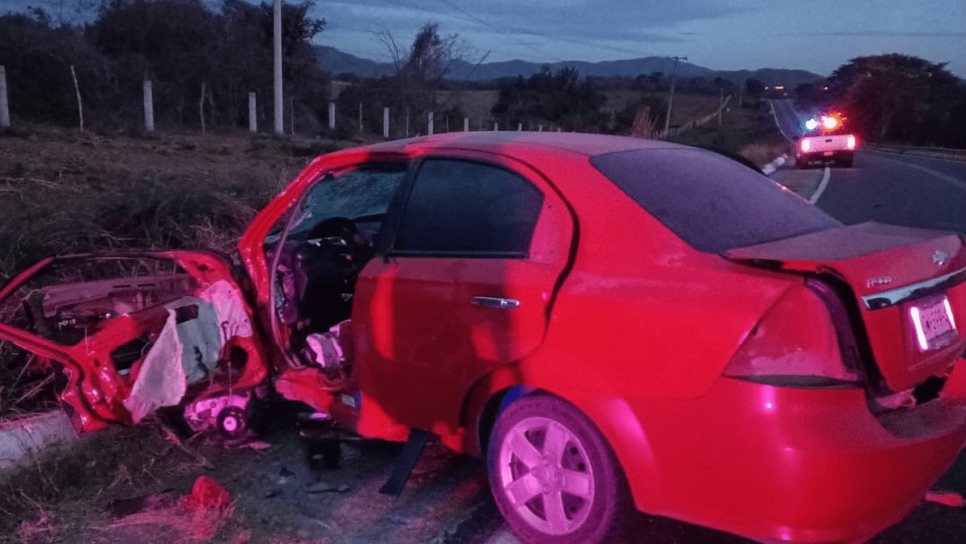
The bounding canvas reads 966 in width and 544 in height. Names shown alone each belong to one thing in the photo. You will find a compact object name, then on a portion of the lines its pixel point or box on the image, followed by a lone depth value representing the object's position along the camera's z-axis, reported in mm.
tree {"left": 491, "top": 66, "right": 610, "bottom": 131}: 50312
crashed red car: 2953
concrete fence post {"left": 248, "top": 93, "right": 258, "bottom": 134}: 28547
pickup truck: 29438
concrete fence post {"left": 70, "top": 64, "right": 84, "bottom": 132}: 22750
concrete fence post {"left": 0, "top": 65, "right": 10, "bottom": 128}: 17844
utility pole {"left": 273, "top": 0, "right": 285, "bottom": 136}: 26422
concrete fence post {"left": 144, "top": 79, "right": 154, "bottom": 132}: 22703
